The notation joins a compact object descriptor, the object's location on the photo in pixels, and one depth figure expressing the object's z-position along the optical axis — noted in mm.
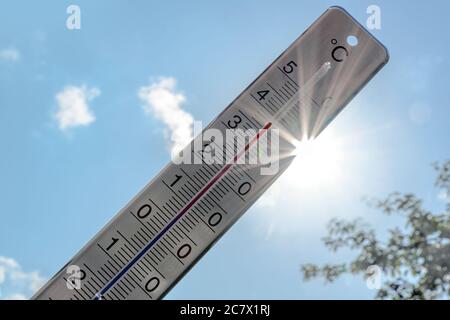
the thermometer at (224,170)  388
